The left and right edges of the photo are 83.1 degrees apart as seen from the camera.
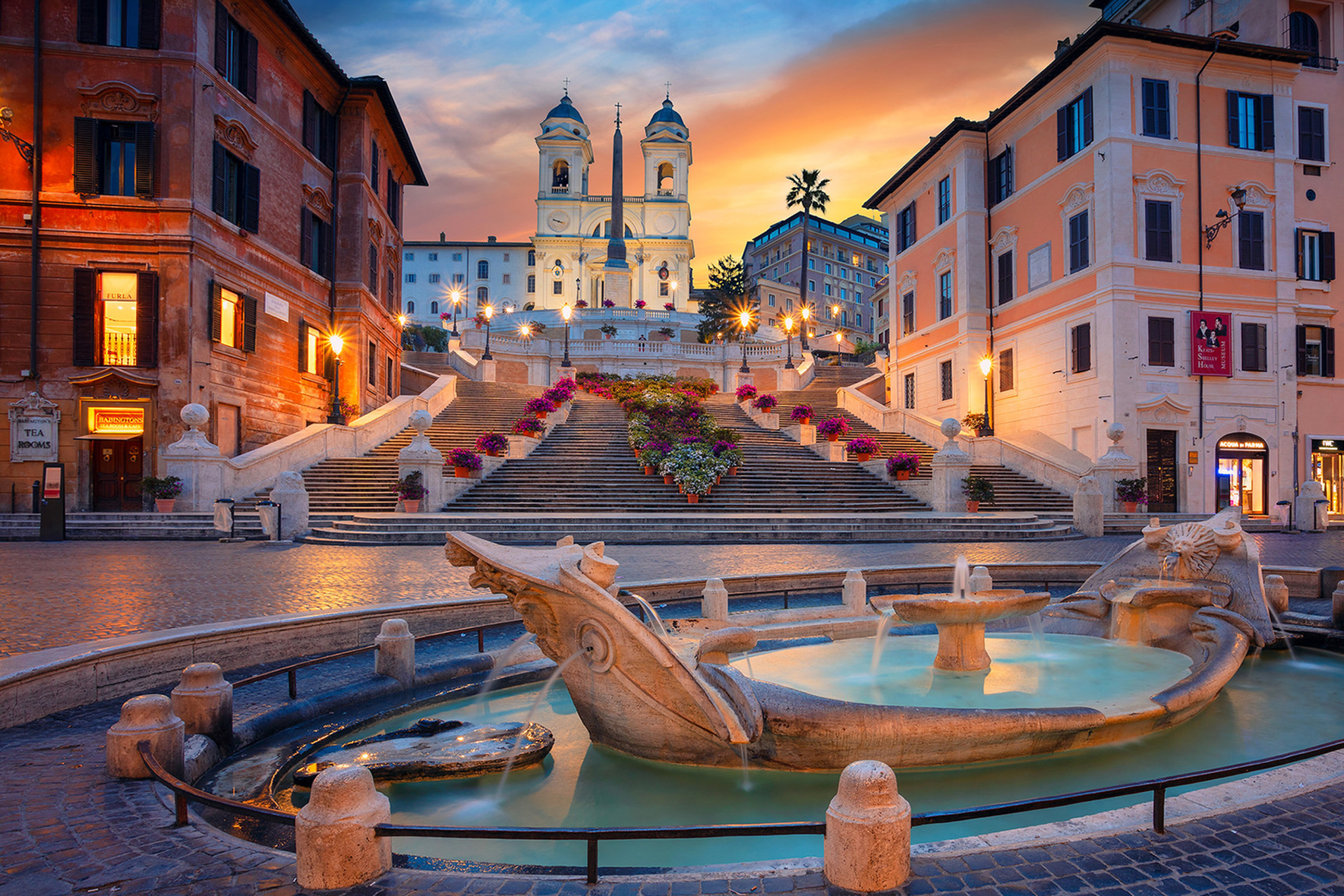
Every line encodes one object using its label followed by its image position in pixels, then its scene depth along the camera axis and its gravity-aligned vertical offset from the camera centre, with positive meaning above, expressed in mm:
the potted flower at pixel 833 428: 25672 +1473
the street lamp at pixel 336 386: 22750 +2503
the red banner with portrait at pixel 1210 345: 24891 +4214
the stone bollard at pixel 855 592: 8586 -1373
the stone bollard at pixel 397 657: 6215 -1538
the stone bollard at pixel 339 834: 2891 -1397
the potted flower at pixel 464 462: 20750 +224
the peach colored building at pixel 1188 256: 24844 +7488
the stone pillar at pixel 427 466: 19217 +111
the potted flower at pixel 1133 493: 20844 -569
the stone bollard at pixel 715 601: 8133 -1401
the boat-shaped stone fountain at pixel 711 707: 4359 -1428
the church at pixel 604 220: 85312 +29176
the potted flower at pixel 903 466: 22609 +181
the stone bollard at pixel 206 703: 4730 -1474
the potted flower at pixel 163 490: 18188 -503
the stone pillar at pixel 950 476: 20859 -124
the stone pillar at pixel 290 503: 16609 -726
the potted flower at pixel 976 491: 20547 -511
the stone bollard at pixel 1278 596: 8086 -1313
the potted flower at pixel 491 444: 21969 +769
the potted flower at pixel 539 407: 26172 +2184
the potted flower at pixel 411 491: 19078 -528
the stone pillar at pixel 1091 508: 19109 -906
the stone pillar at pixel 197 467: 18438 +60
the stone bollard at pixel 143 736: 4031 -1430
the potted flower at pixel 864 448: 24344 +787
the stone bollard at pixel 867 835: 2812 -1356
